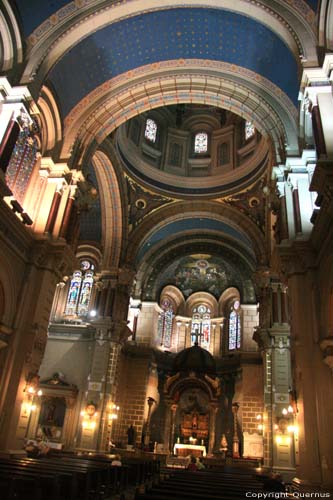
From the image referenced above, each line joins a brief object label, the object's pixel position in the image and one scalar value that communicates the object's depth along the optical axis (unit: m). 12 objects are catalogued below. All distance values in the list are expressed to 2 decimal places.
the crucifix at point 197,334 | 28.98
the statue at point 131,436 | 23.05
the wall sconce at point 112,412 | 19.64
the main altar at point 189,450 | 23.77
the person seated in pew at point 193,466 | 15.60
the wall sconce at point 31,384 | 11.21
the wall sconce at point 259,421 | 23.09
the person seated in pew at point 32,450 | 11.94
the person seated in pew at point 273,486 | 8.57
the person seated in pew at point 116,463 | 11.22
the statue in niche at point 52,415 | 19.84
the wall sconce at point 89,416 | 19.17
